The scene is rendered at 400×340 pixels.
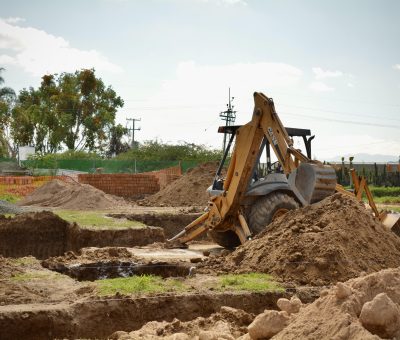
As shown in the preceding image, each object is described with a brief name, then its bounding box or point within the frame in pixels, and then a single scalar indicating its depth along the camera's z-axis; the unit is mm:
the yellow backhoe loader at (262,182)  12938
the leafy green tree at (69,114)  51375
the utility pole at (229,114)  50375
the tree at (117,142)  54316
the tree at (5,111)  46994
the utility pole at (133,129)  68500
